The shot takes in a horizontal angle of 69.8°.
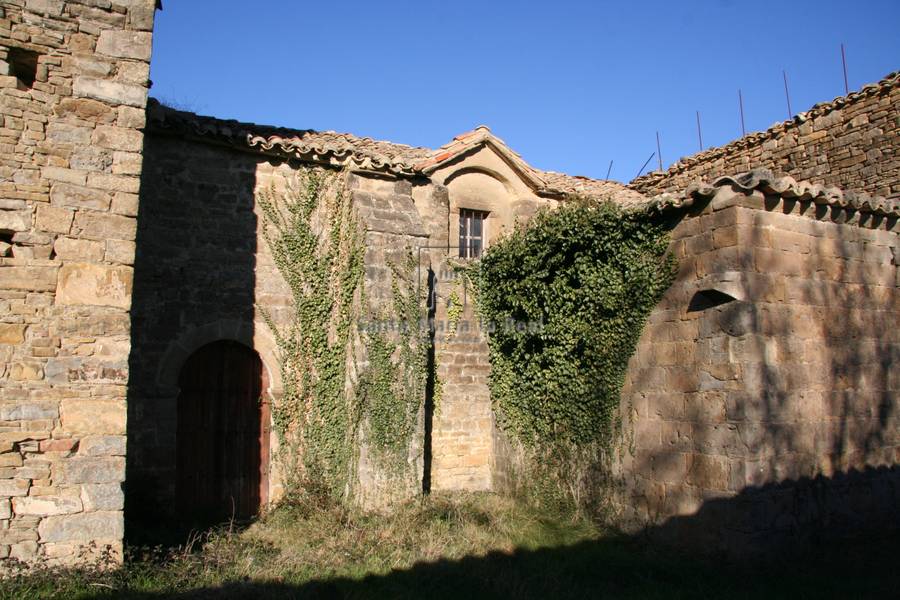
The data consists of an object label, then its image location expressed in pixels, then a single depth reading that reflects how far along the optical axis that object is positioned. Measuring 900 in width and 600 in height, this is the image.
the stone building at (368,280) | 5.13
